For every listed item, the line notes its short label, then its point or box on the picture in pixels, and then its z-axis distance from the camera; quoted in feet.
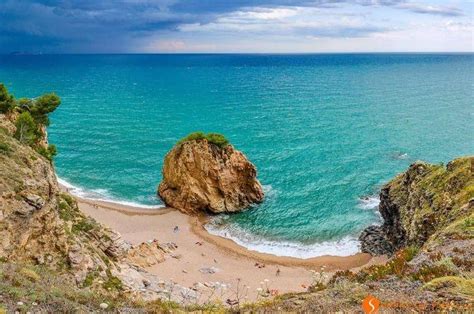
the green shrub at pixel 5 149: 92.40
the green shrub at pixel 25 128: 125.29
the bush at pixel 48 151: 135.33
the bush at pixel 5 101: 132.28
